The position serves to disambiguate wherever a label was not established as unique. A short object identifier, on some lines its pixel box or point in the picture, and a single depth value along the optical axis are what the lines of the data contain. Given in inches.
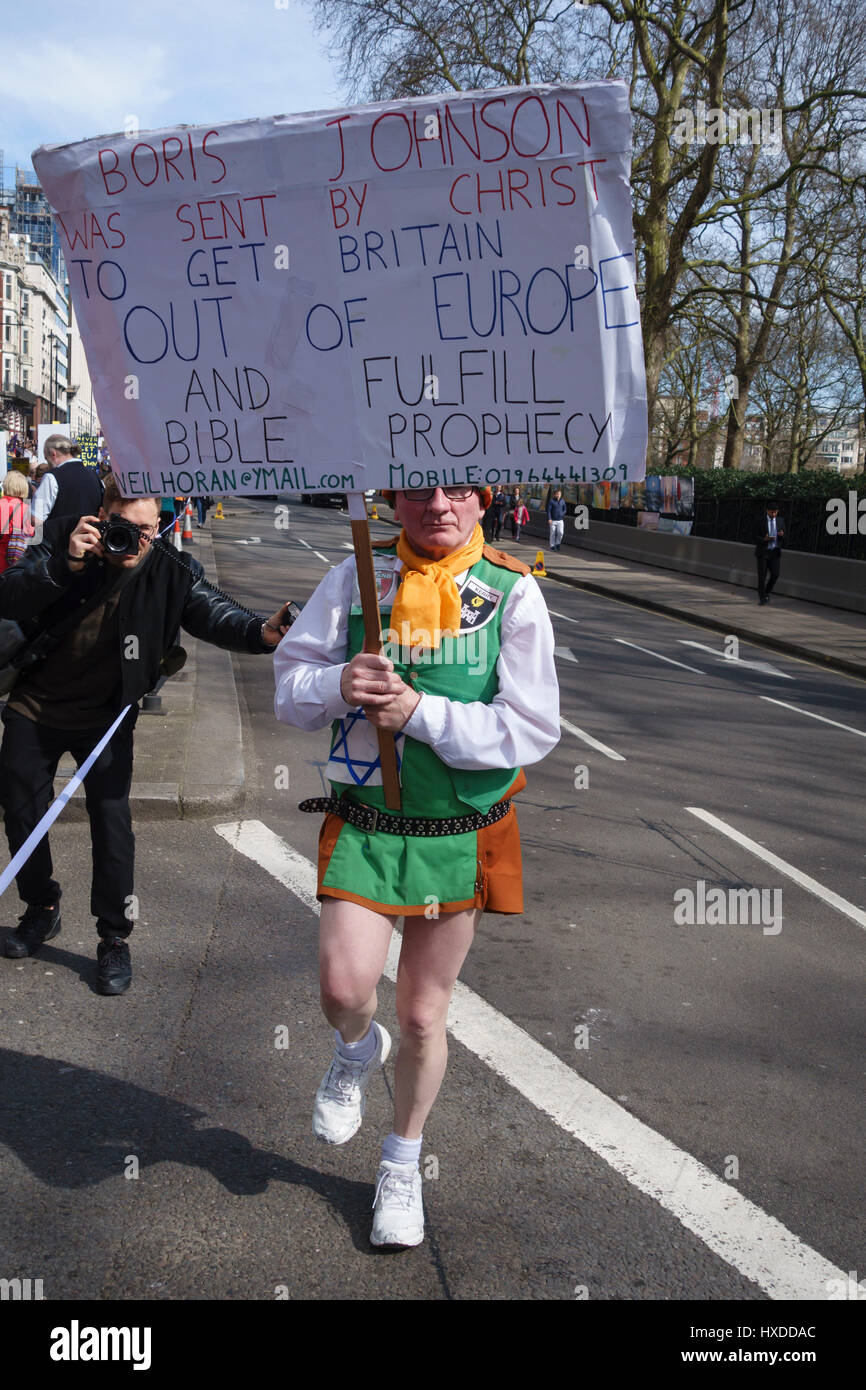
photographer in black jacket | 163.9
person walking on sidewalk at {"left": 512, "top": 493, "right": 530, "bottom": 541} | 1522.6
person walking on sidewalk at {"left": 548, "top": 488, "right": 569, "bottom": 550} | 1371.8
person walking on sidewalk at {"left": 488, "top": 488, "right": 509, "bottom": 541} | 1512.5
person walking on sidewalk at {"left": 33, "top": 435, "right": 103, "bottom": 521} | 405.4
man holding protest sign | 112.7
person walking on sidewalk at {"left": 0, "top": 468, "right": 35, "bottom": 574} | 361.1
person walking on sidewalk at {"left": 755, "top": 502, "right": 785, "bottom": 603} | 898.7
